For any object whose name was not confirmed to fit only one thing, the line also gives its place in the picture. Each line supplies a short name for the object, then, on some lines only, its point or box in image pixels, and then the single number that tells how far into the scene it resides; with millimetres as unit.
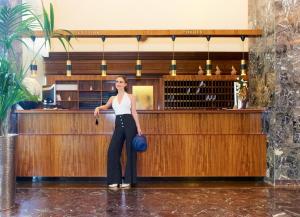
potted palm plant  4012
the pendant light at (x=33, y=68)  5816
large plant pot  4023
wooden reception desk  5664
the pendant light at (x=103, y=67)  6489
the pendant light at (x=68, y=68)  6387
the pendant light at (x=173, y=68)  6462
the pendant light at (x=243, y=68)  6395
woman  5227
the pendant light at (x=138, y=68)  6559
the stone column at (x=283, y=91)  5262
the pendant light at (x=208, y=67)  6628
